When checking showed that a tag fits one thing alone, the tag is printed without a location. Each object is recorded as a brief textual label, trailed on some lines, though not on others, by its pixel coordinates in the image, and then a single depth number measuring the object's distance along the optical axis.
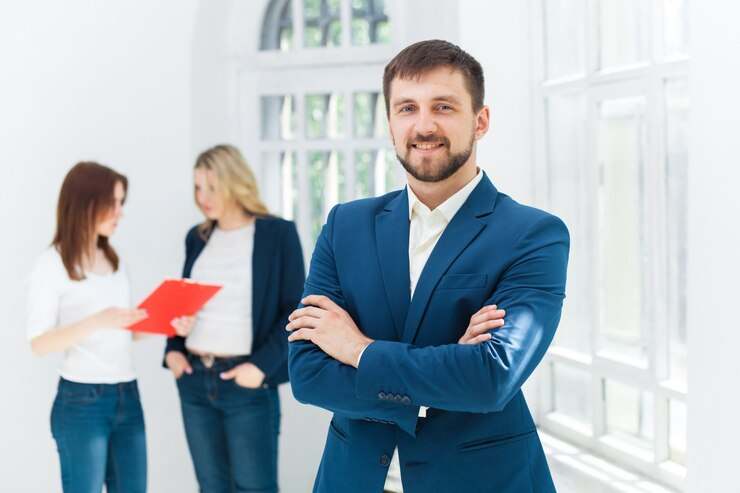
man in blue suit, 1.71
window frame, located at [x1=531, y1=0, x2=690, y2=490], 2.72
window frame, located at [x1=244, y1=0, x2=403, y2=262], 4.17
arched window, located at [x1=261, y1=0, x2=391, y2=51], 4.16
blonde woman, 3.21
